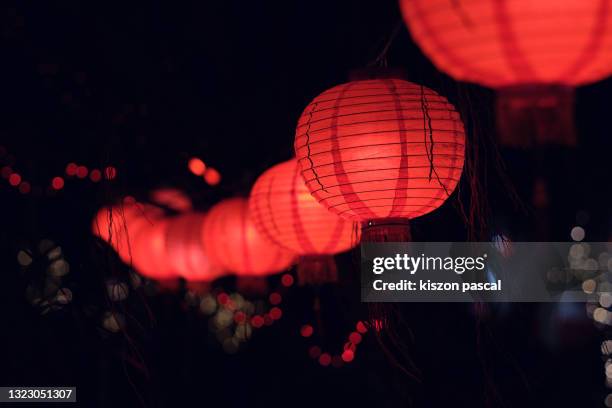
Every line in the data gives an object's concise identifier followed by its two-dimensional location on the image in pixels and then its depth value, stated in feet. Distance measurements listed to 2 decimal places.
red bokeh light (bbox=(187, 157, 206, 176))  24.50
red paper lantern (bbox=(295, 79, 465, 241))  10.07
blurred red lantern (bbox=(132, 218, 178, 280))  21.83
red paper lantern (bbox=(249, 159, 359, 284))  13.39
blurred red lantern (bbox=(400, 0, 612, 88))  7.25
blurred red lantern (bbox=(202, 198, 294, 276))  17.35
